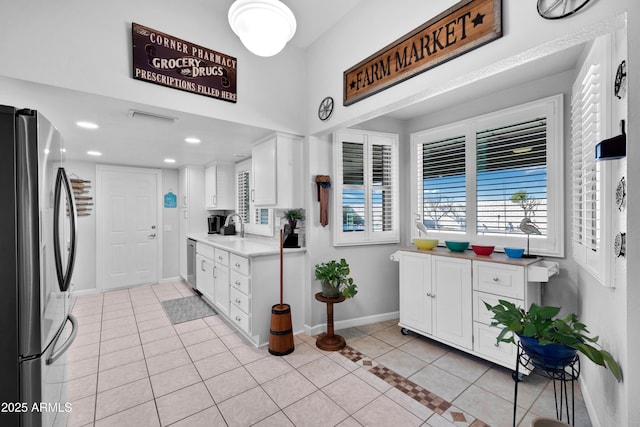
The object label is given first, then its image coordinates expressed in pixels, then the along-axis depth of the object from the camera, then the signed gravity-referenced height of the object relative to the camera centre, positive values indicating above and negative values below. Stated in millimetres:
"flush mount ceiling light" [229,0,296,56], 1509 +1055
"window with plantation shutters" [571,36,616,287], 1445 +212
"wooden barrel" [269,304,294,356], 2602 -1139
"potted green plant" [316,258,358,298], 2738 -693
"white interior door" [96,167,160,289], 4699 -249
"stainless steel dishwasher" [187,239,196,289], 4476 -832
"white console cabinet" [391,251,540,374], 2224 -790
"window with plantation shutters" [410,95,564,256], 2408 +306
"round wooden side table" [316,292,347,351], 2719 -1279
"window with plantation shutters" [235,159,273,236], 3854 +14
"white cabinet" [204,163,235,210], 4660 +410
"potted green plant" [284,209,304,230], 3098 -74
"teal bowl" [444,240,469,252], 2695 -363
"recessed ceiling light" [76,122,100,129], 2619 +838
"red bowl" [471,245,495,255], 2494 -373
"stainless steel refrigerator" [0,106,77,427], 1043 -222
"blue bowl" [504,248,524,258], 2336 -373
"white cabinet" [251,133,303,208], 2998 +434
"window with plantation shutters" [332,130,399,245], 3181 +264
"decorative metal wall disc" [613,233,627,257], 1257 -176
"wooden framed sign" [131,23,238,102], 2104 +1196
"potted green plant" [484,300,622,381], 1368 -649
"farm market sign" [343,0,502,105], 1507 +1044
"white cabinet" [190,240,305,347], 2775 -830
